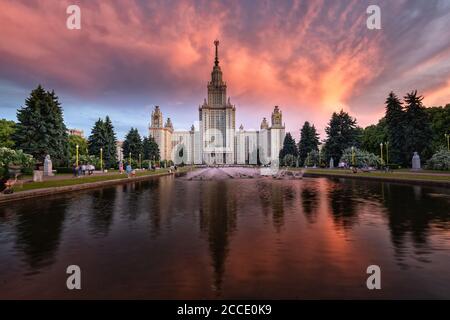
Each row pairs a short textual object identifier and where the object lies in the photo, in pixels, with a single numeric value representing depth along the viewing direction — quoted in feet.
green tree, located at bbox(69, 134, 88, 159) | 257.75
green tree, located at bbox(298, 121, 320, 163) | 297.12
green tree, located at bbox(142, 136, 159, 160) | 309.22
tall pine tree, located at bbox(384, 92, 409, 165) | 188.24
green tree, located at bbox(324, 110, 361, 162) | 220.84
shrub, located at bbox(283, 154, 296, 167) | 329.23
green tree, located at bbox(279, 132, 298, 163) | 365.18
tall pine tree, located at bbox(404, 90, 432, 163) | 179.11
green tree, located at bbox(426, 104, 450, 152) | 199.62
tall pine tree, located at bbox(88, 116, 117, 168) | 197.57
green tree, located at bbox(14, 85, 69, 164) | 144.77
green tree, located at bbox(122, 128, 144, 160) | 250.57
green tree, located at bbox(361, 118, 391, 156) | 250.12
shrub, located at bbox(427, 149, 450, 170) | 135.23
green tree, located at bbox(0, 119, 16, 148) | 199.97
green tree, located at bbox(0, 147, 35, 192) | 103.40
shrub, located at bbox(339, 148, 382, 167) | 178.50
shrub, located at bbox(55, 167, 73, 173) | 148.66
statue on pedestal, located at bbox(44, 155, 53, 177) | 120.67
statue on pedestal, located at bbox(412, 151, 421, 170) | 156.25
